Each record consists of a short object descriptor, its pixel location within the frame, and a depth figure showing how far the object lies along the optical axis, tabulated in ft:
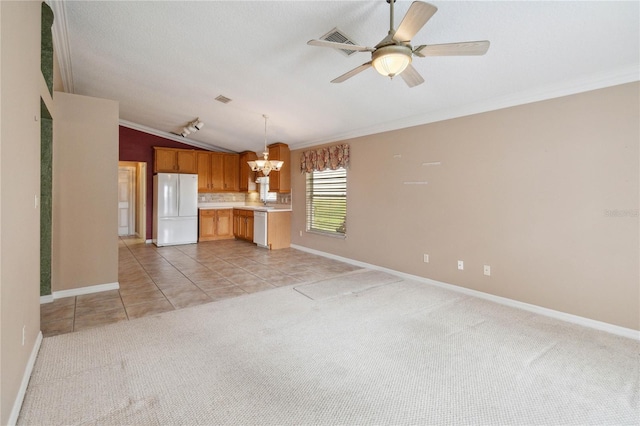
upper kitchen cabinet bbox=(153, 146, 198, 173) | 24.79
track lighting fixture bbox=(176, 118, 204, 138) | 20.49
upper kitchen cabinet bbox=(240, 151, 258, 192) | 27.91
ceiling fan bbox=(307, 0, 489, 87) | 6.15
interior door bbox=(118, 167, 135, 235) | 30.17
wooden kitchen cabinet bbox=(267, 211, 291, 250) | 22.59
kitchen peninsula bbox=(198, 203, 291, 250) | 22.72
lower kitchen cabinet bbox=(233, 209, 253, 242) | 25.13
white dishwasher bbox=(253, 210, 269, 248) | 22.72
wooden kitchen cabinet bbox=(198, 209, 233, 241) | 26.27
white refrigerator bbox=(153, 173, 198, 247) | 23.75
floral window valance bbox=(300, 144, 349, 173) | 18.39
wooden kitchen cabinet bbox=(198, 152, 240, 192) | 26.76
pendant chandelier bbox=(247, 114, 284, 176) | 17.83
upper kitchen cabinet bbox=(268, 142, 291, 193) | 22.88
